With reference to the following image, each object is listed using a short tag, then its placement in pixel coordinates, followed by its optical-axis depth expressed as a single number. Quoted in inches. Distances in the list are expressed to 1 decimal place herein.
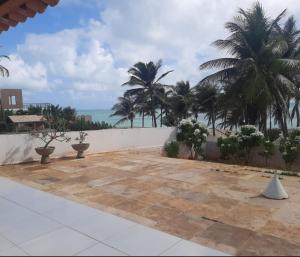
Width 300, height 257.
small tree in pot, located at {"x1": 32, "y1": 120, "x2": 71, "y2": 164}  334.6
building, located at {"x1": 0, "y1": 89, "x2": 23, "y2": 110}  946.1
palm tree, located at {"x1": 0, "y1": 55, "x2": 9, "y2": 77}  688.6
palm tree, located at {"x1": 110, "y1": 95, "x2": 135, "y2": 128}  1170.0
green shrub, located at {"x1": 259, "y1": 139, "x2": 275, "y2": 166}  403.2
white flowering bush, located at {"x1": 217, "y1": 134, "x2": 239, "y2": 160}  421.9
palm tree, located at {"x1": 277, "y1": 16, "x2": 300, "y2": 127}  645.9
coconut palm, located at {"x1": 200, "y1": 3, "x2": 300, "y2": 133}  549.3
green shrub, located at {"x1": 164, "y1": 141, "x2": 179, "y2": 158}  450.9
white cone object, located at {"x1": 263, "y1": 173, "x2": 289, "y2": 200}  196.5
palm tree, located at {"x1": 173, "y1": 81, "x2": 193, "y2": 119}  938.1
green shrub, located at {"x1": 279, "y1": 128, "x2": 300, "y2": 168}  382.3
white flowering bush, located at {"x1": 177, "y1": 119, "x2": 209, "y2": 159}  462.6
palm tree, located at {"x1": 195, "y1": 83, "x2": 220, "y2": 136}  884.8
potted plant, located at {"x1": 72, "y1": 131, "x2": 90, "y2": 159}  369.4
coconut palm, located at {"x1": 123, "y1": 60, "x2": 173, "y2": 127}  961.5
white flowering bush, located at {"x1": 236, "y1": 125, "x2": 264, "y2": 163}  404.8
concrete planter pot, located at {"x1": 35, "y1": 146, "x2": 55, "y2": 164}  333.7
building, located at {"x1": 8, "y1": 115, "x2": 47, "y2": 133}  722.8
